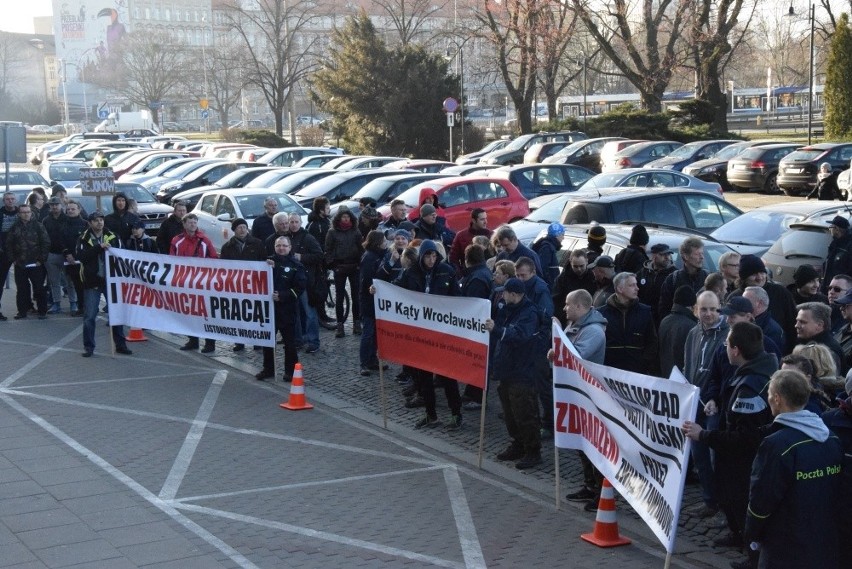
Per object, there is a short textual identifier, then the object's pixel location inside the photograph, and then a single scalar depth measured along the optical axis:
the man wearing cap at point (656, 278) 10.90
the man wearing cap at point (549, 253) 12.77
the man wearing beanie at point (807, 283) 9.54
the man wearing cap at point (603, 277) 10.02
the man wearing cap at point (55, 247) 17.33
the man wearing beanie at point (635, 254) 11.62
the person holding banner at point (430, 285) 10.84
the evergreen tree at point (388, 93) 45.03
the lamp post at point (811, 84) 43.94
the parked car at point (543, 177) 26.31
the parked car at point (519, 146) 41.16
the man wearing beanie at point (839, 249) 11.87
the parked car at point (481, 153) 40.78
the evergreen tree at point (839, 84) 44.03
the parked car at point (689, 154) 36.56
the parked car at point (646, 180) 23.91
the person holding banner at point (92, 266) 14.30
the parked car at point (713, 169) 36.09
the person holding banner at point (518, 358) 9.12
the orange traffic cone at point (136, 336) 15.80
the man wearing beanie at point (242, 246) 14.15
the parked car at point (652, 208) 16.70
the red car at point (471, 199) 22.14
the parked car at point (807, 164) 32.84
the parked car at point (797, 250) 13.45
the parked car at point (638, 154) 36.50
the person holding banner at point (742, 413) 6.47
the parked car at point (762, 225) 15.40
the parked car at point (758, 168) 34.91
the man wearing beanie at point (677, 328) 9.05
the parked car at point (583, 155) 39.00
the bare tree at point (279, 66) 59.38
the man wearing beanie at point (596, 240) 11.99
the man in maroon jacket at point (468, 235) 14.03
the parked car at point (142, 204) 23.98
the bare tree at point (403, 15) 63.84
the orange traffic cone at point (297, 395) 11.66
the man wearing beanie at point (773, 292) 9.26
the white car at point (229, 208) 21.75
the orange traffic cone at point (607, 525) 7.64
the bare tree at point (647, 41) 44.28
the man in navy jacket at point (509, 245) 11.54
